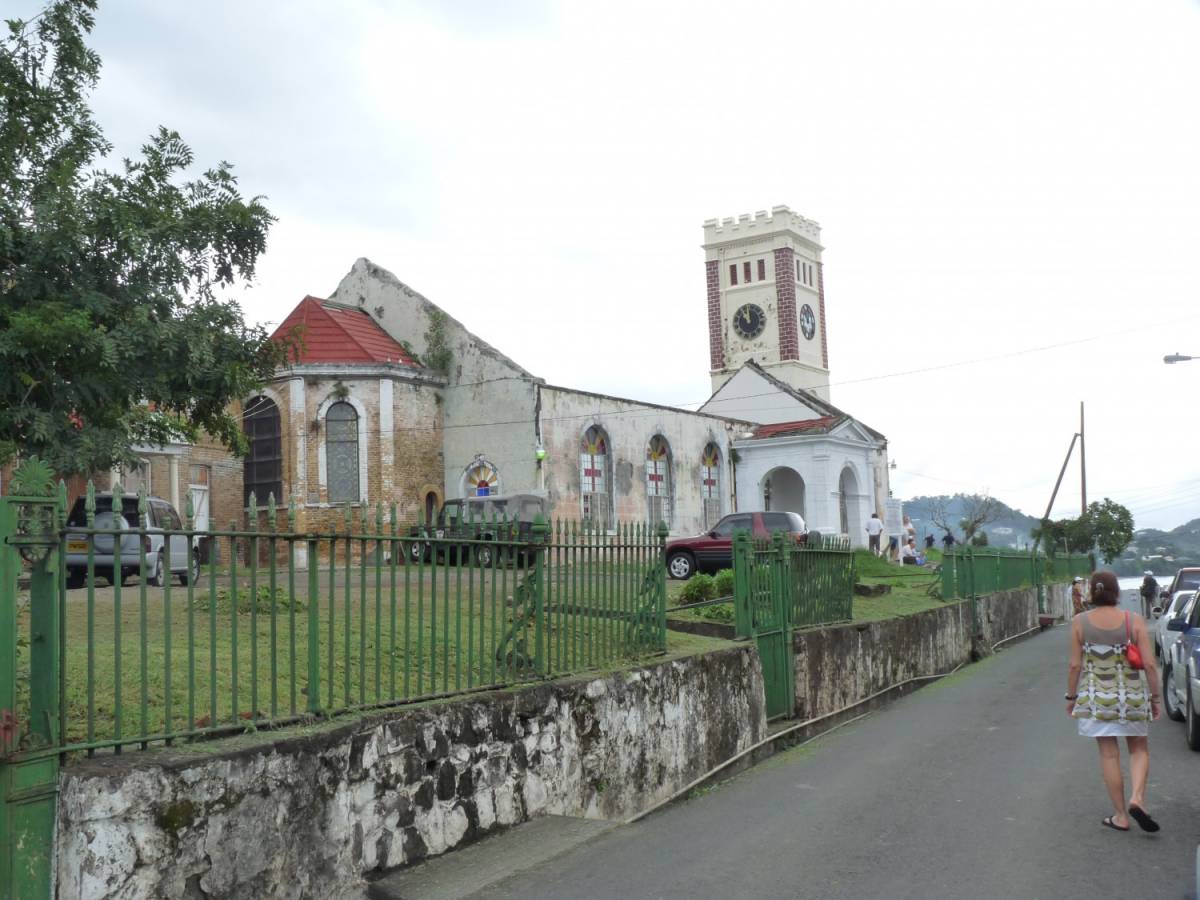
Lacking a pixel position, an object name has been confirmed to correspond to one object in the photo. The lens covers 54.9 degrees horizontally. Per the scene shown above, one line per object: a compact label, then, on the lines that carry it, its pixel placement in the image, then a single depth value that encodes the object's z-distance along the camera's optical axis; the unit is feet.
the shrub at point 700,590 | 56.64
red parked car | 85.20
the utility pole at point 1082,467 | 185.69
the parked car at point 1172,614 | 47.24
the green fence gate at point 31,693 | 14.51
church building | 101.45
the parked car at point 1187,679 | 33.01
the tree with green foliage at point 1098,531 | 190.39
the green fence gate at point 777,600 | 39.58
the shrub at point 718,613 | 46.60
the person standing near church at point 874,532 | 131.34
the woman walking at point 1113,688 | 23.49
